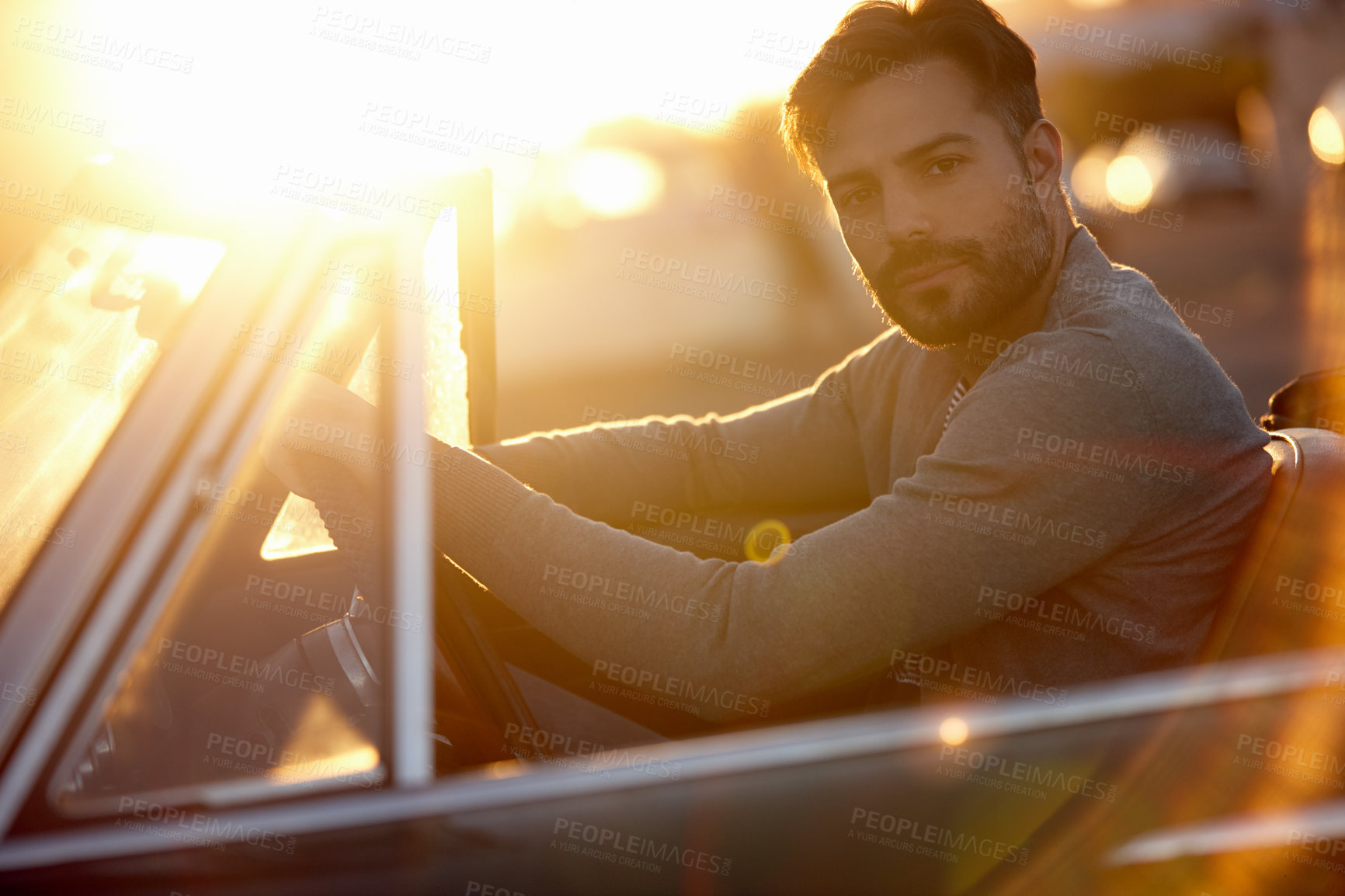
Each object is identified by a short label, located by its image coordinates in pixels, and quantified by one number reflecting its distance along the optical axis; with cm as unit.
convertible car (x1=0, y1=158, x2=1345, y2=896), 117
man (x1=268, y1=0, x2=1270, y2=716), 131
